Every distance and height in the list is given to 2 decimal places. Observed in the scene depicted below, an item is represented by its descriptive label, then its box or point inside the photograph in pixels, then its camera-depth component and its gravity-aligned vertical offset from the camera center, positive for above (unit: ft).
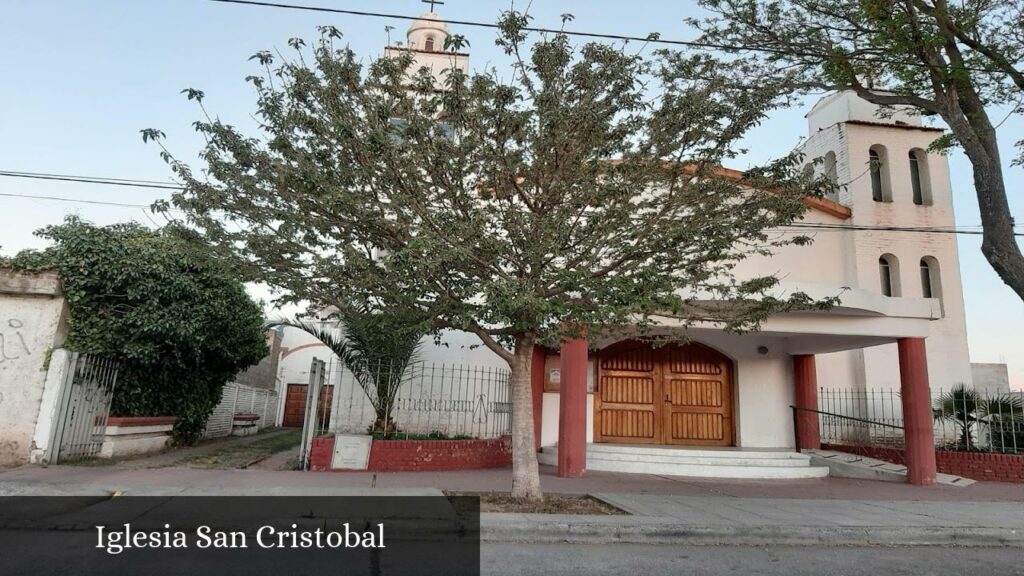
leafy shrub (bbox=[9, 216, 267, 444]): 30.68 +4.71
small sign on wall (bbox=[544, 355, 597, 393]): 42.47 +2.29
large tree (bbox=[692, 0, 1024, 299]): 26.94 +17.34
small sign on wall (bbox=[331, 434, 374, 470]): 31.94 -2.80
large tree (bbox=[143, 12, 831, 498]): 21.09 +7.83
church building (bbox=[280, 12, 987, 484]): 36.04 +4.75
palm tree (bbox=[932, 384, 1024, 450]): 41.04 +0.80
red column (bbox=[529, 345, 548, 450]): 41.52 +1.60
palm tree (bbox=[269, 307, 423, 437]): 34.68 +2.24
